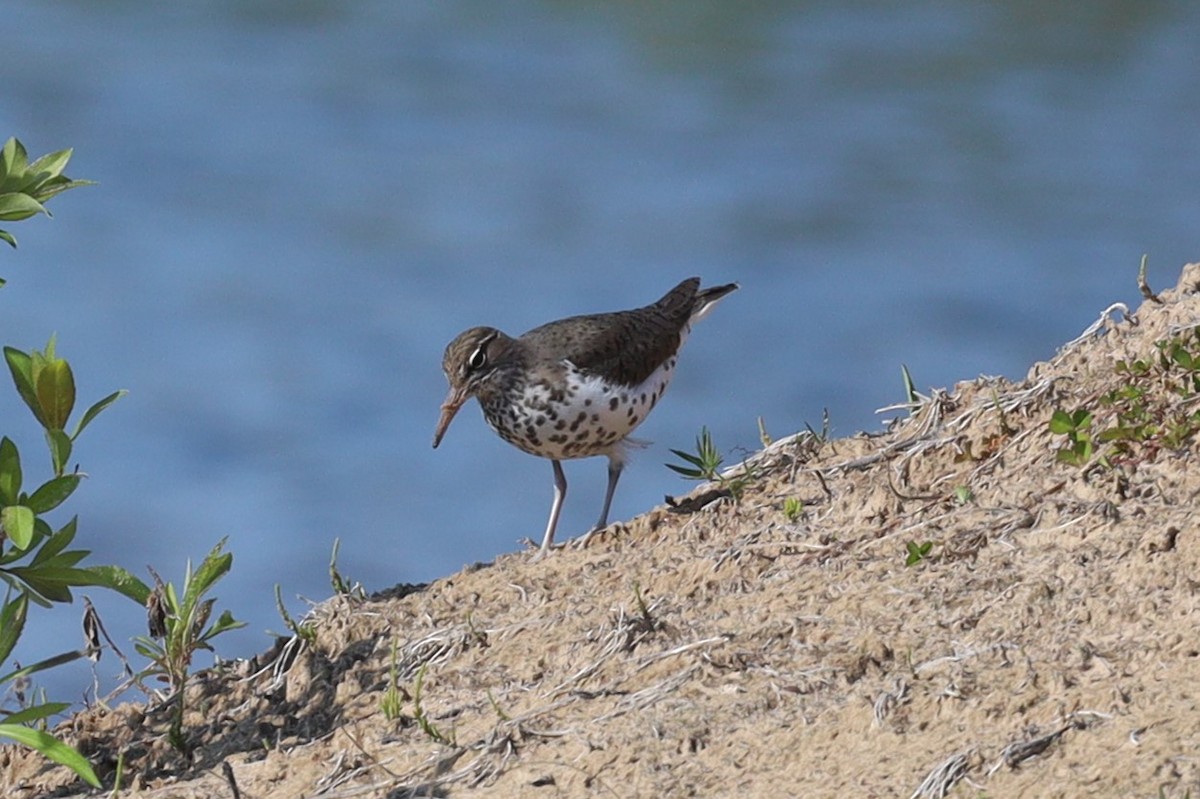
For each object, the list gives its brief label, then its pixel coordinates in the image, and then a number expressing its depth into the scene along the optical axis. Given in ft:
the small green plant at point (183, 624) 44.37
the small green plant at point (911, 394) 54.24
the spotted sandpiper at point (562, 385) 59.93
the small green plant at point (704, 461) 53.83
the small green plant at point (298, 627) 47.91
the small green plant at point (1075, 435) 44.62
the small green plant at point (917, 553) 43.14
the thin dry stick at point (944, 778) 33.14
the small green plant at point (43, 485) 40.34
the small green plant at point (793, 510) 49.06
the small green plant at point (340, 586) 50.01
